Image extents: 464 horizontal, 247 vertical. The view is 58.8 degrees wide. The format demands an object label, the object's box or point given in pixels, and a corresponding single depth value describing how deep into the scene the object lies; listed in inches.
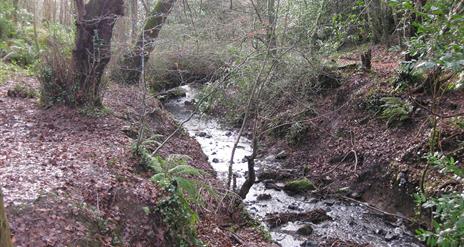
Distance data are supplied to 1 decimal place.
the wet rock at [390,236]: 312.5
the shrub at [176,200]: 223.0
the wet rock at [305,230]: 326.3
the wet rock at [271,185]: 419.8
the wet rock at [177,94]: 724.8
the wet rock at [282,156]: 502.3
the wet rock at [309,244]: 307.7
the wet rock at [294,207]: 373.2
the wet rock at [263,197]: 394.9
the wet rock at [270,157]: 505.5
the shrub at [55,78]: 337.7
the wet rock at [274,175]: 444.1
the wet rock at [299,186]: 408.8
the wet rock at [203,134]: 573.6
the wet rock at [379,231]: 323.0
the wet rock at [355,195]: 384.8
